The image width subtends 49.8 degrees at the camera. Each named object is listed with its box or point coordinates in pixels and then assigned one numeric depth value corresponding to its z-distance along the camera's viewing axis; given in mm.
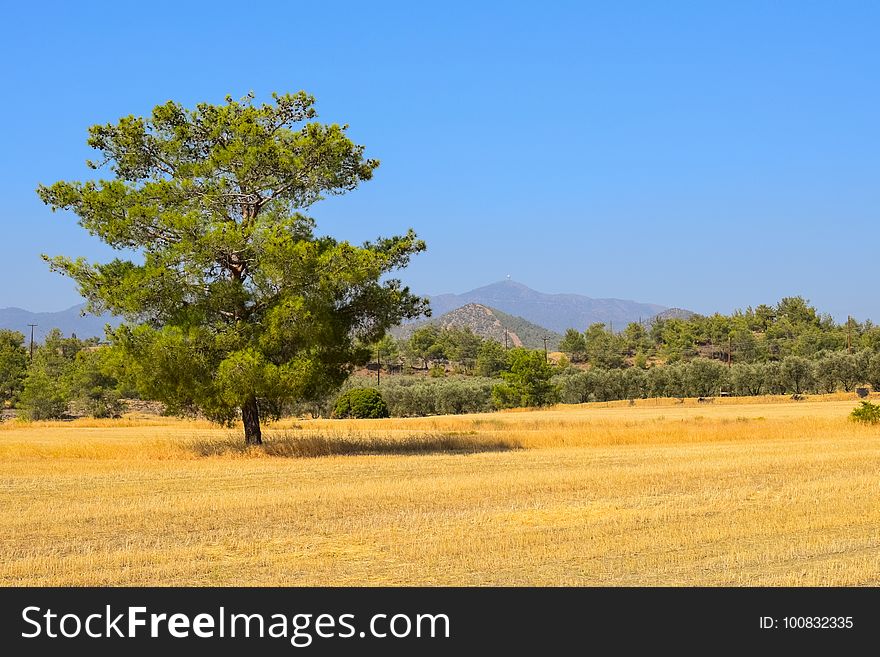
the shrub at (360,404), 73000
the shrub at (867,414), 42906
